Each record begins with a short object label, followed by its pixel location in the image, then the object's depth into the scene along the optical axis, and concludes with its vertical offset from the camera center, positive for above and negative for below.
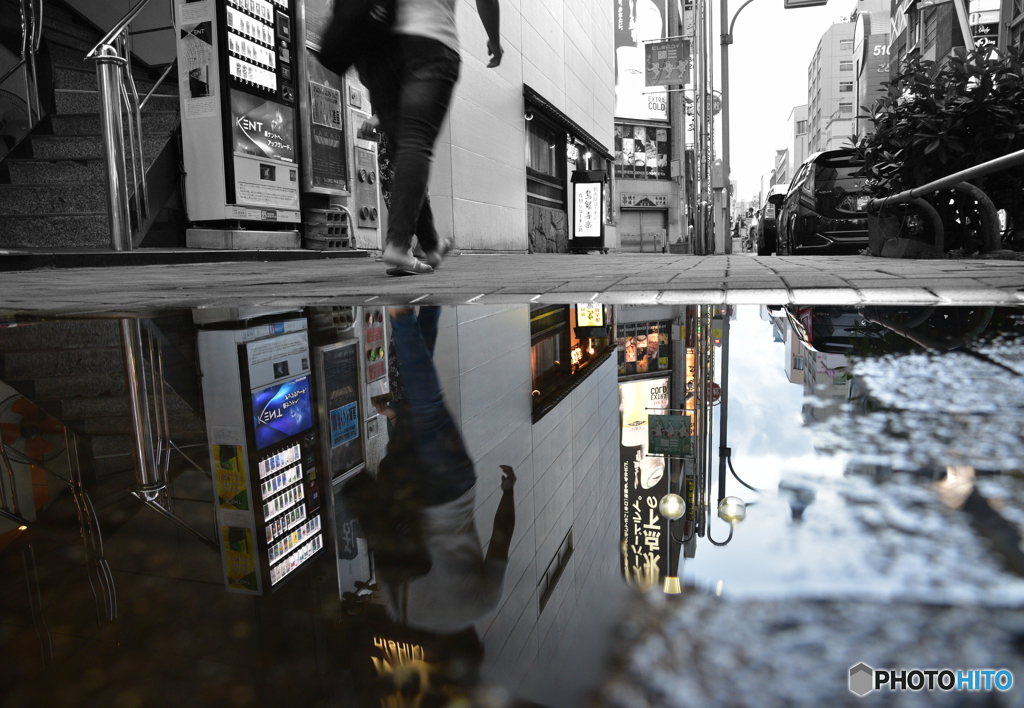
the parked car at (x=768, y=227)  11.53 +0.52
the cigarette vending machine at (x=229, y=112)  6.43 +1.51
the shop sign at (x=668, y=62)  24.19 +6.72
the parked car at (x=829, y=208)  7.87 +0.52
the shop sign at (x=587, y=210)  18.27 +1.39
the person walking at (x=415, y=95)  3.56 +0.88
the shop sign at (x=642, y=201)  39.59 +3.37
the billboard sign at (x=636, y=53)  32.59 +10.25
